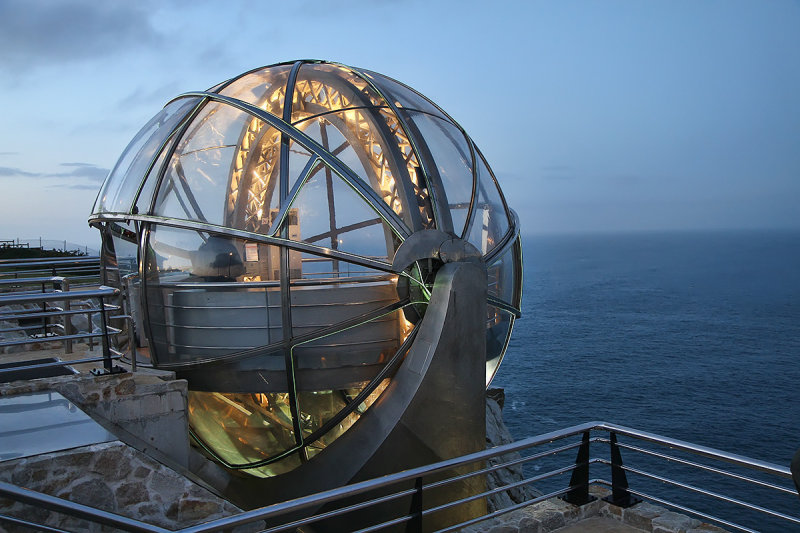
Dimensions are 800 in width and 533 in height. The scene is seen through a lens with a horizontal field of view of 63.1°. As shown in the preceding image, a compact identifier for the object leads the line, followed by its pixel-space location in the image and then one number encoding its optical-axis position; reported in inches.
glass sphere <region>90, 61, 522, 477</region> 274.8
